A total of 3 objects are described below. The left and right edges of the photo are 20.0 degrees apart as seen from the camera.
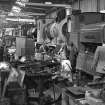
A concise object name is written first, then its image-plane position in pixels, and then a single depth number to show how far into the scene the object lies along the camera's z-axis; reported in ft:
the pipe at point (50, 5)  95.17
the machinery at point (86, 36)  45.51
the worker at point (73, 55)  54.44
